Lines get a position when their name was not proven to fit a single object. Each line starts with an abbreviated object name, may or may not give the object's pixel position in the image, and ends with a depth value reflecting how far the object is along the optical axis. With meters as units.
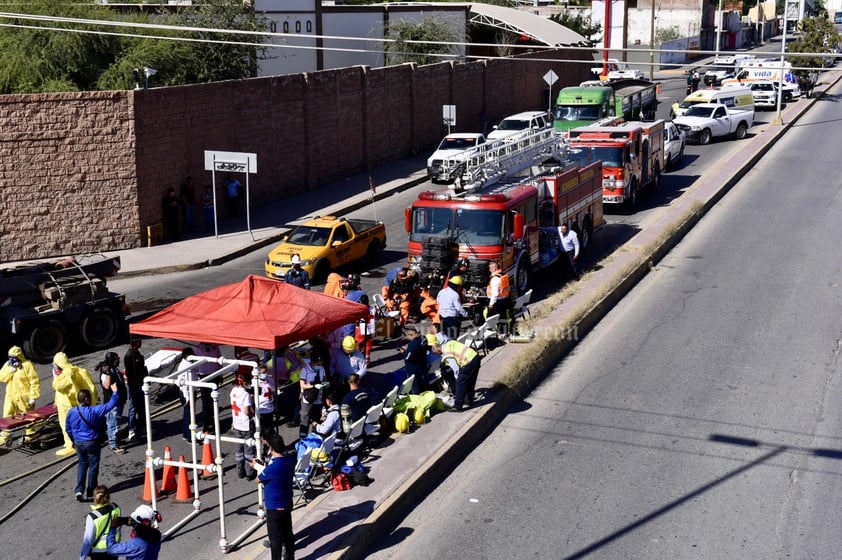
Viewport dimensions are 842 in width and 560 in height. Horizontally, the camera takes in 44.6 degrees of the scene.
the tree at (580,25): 78.56
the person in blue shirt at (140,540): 9.77
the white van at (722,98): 50.00
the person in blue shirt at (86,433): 12.61
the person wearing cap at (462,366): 14.98
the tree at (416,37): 52.78
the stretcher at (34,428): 14.69
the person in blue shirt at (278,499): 10.61
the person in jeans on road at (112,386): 14.40
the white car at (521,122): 44.81
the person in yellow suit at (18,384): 15.20
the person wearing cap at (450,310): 18.78
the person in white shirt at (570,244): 23.44
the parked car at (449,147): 38.59
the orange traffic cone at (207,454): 12.87
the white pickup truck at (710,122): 46.41
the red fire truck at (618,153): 30.91
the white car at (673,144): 39.28
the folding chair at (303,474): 12.47
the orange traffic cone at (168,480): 13.04
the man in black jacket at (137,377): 15.29
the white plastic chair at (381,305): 20.16
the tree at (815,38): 73.81
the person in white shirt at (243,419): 13.12
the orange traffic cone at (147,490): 12.73
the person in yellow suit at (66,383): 14.10
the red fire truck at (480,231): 21.25
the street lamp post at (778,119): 51.63
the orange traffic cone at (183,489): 12.83
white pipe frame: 11.47
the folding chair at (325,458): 12.79
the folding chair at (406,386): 15.20
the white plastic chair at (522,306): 20.11
